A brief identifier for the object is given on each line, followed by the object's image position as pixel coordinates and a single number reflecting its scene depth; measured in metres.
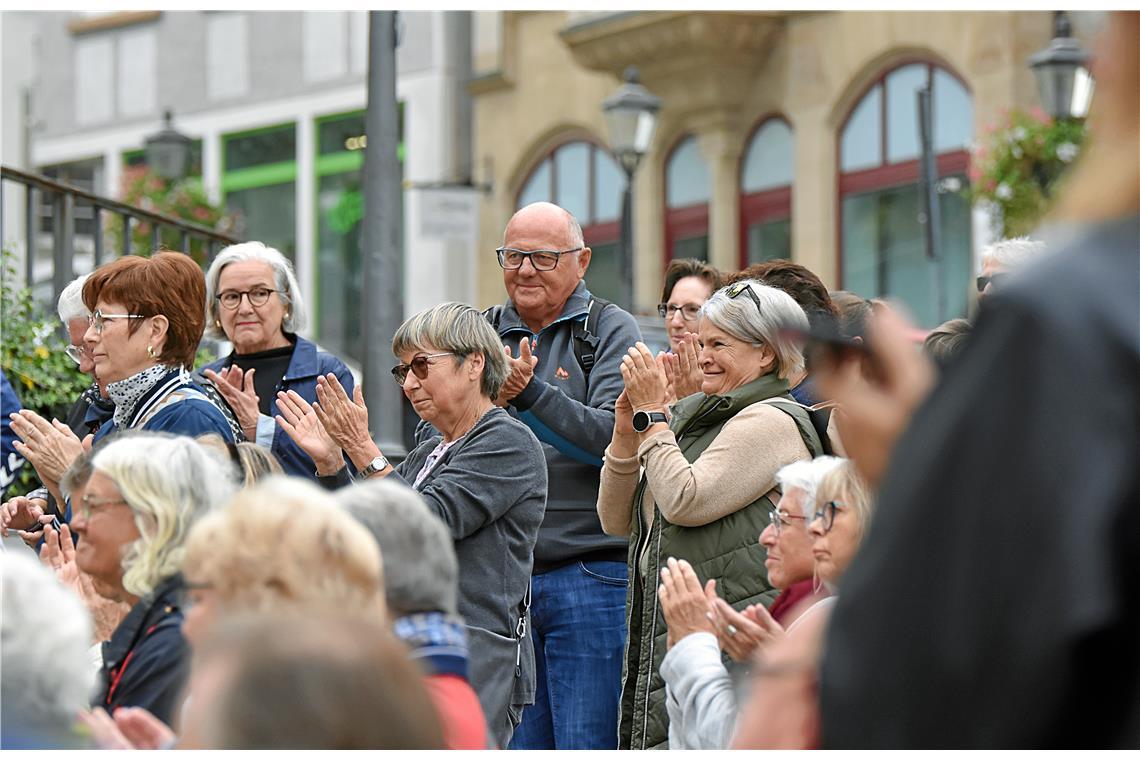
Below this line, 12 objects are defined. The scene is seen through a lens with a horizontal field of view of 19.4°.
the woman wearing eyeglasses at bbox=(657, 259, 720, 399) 13.23
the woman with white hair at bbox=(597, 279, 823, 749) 9.25
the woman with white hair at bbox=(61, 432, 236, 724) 7.03
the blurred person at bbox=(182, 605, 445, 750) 3.56
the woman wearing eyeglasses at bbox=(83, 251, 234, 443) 10.52
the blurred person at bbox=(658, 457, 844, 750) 7.04
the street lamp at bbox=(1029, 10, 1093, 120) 24.51
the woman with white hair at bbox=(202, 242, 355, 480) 12.04
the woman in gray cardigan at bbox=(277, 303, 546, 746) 9.47
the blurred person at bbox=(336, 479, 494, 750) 5.95
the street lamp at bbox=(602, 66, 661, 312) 28.77
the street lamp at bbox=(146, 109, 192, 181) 32.96
